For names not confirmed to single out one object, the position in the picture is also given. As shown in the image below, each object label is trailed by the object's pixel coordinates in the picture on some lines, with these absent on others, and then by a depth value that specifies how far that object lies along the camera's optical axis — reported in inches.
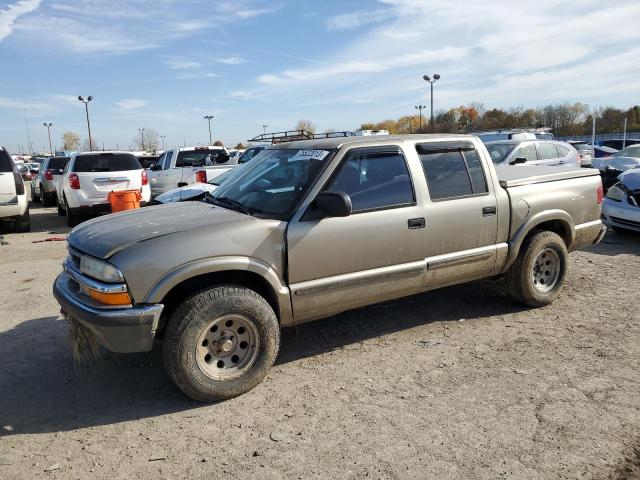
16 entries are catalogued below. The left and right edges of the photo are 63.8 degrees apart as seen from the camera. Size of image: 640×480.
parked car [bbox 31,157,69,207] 688.4
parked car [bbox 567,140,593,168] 636.7
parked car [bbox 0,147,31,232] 405.7
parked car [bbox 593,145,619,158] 873.9
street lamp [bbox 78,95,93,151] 1937.4
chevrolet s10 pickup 135.0
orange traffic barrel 433.1
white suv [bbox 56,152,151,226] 462.6
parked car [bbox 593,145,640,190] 550.9
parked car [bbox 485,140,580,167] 487.2
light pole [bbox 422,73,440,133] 1441.4
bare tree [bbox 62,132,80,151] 4977.1
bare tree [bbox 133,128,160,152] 4133.6
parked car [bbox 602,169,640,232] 337.7
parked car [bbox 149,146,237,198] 529.7
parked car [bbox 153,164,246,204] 372.5
